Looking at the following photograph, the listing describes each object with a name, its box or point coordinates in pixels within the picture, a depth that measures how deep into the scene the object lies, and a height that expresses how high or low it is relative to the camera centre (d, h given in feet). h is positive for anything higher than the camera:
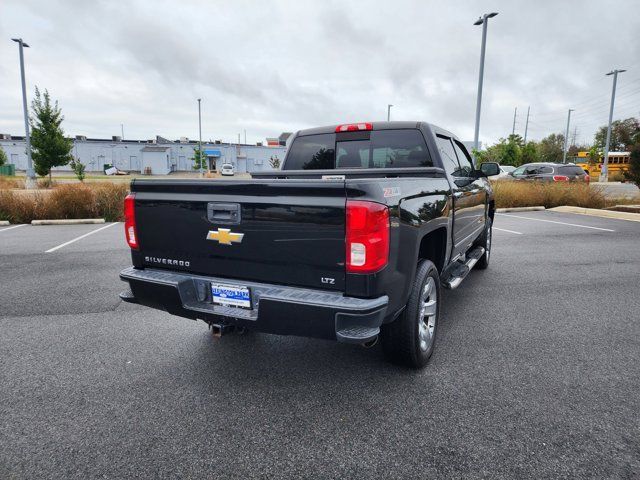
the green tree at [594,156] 170.60 +11.32
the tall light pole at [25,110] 71.05 +10.45
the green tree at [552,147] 228.84 +20.43
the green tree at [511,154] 118.83 +7.83
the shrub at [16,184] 61.25 -2.28
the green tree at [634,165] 51.82 +2.40
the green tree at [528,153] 133.49 +9.15
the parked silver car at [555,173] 59.88 +1.38
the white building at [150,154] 200.54 +10.00
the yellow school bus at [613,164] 139.64 +6.72
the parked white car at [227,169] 167.45 +2.45
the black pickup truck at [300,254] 7.89 -1.68
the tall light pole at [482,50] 54.54 +17.20
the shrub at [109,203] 41.63 -3.08
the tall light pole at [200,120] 146.45 +19.20
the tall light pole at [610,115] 107.84 +18.64
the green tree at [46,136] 83.97 +7.03
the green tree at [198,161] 176.81 +5.93
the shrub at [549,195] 50.42 -1.61
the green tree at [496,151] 123.31 +9.31
